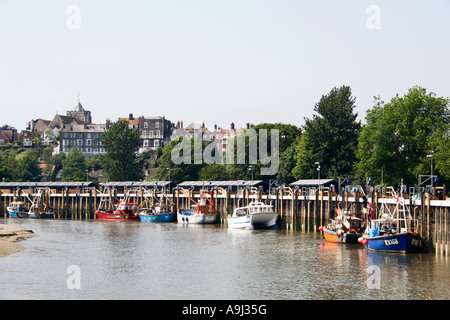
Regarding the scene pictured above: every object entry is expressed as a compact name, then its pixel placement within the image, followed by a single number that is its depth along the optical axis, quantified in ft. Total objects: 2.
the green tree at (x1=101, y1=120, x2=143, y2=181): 585.22
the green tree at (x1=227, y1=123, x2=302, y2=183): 445.78
